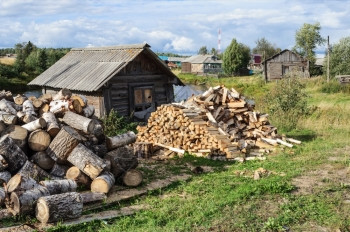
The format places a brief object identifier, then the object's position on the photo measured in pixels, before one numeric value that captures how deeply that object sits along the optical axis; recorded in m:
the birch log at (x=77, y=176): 8.73
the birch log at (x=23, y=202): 7.04
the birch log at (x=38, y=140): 9.12
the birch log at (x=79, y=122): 9.71
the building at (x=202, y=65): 70.25
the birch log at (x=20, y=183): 7.33
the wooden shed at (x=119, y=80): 18.61
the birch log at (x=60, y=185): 7.87
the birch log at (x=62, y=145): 9.03
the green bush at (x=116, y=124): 16.45
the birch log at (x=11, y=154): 8.45
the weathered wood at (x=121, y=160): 9.62
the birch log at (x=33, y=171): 8.63
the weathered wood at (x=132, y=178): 9.30
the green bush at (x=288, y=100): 19.52
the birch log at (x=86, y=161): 8.77
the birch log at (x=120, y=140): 10.29
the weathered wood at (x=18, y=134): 9.00
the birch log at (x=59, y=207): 6.91
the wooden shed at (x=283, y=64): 50.44
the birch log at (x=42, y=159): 9.13
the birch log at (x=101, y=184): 8.50
